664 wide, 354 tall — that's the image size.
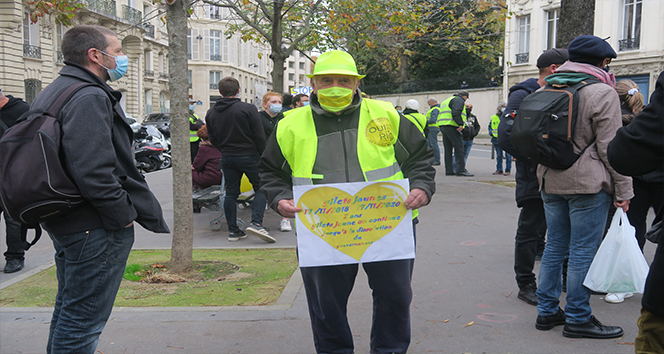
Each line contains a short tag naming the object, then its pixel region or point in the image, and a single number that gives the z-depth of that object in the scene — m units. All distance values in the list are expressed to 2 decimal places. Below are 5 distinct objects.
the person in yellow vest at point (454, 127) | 14.08
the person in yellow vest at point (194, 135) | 11.51
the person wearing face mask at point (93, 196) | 2.78
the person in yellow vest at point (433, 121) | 16.36
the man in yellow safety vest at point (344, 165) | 3.15
